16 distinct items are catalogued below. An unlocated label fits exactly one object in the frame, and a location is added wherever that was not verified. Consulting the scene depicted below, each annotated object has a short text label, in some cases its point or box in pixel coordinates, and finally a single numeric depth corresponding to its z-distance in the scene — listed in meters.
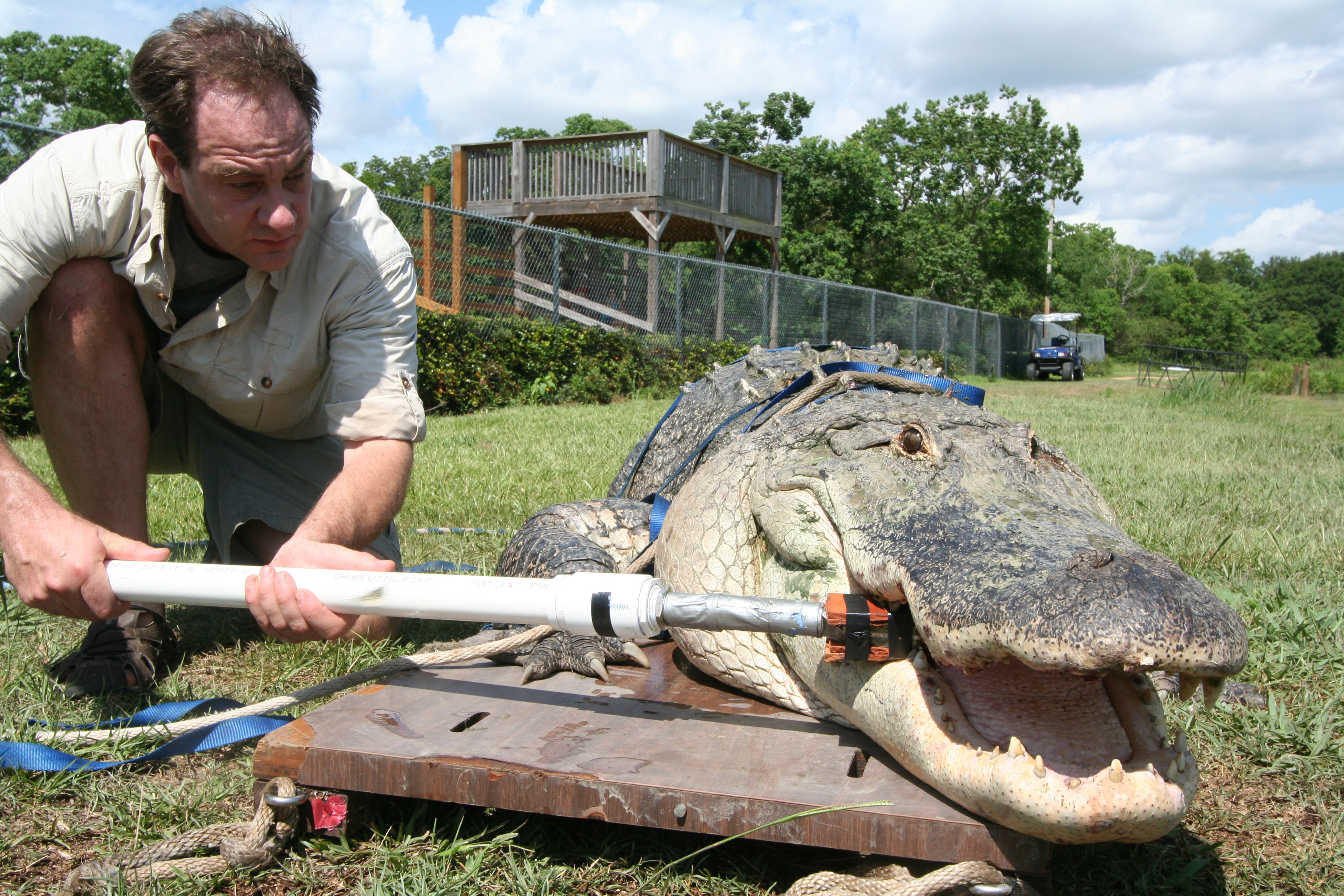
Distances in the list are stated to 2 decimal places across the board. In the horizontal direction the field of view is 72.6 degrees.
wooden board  1.34
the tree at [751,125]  28.34
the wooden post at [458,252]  9.66
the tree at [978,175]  31.16
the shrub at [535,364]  9.02
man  1.81
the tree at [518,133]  39.84
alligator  1.15
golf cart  26.48
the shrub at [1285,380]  19.92
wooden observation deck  14.52
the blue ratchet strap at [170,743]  1.73
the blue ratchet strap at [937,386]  2.38
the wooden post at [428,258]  9.27
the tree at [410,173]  44.41
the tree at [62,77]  27.38
